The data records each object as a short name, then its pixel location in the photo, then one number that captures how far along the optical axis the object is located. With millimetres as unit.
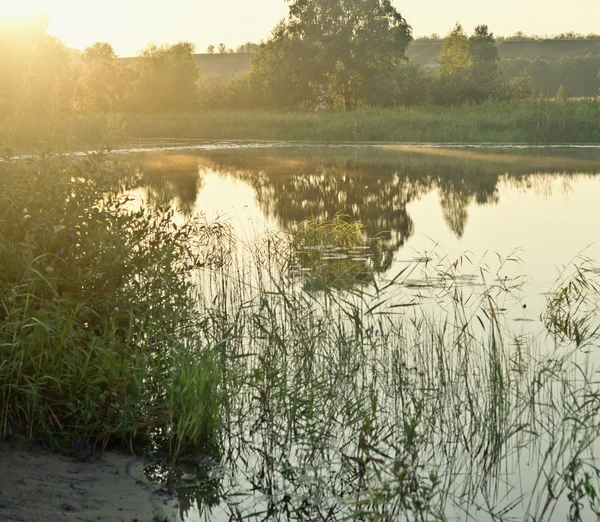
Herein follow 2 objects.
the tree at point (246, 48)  176988
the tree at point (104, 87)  59625
